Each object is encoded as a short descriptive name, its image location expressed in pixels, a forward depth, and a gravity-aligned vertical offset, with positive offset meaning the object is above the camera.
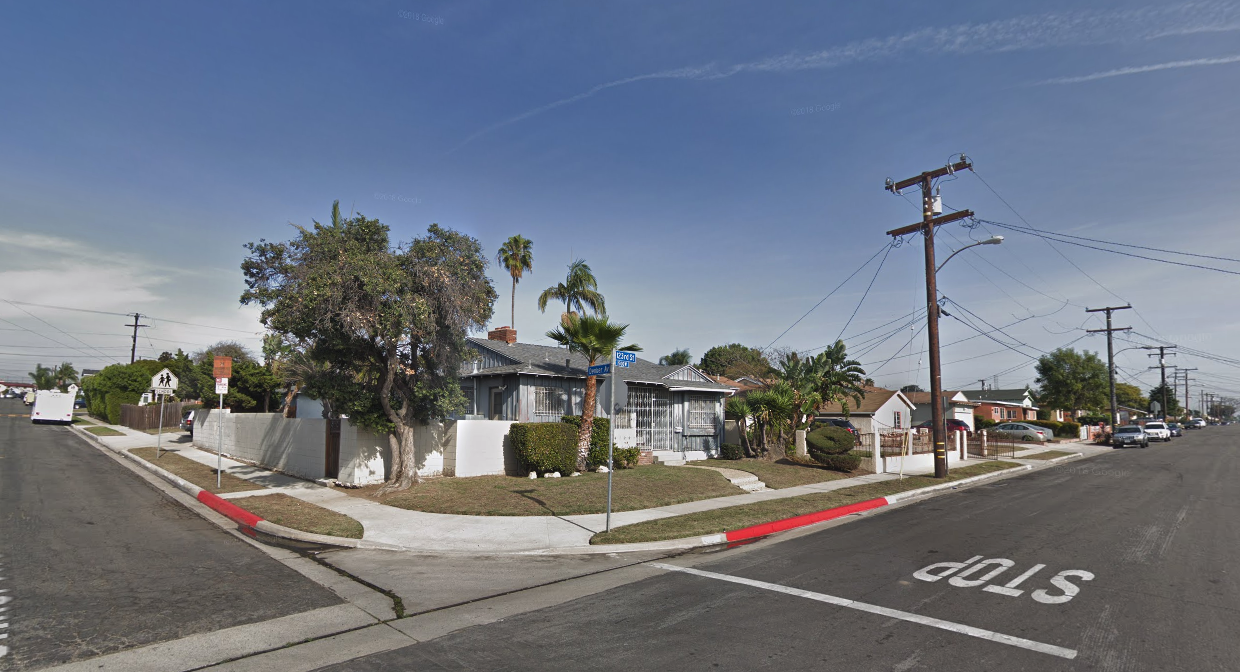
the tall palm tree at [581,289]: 27.03 +4.41
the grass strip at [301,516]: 10.73 -2.35
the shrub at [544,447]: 16.75 -1.46
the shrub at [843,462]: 21.41 -2.25
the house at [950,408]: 53.88 -1.05
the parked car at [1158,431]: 51.56 -2.65
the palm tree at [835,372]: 24.27 +0.87
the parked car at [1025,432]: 44.72 -2.48
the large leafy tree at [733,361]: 70.75 +3.80
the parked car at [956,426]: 31.54 -1.53
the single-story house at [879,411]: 40.42 -1.07
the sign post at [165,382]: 20.73 +0.19
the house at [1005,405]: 67.62 -0.95
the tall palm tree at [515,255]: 42.12 +8.91
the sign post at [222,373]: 15.67 +0.38
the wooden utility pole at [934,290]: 21.59 +3.65
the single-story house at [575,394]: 20.11 -0.04
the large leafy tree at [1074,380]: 66.56 +1.77
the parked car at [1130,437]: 42.28 -2.60
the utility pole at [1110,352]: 50.31 +3.59
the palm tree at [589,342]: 18.00 +1.43
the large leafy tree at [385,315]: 13.04 +1.55
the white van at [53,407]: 44.16 -1.40
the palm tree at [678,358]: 80.81 +4.42
